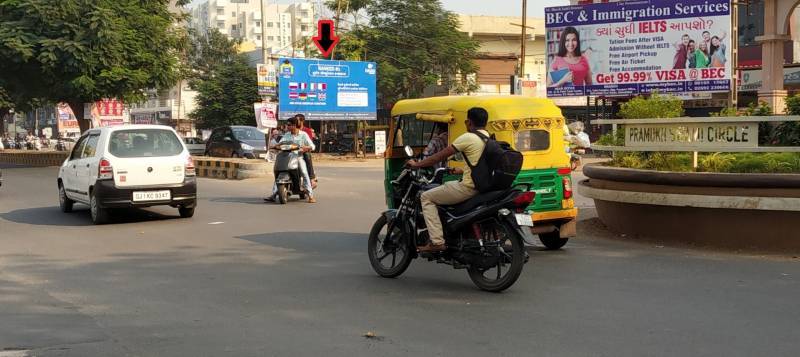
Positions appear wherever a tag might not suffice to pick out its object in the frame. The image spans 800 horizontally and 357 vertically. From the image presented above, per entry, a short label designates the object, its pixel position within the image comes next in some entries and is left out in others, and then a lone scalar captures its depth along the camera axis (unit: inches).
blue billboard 1385.3
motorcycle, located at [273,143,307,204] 596.4
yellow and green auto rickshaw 353.7
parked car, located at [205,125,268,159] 1230.3
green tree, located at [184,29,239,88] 2901.1
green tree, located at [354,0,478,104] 1796.3
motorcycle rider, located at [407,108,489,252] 277.6
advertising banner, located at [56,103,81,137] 2418.8
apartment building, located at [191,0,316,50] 5841.5
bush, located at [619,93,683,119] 432.5
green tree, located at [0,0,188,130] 1074.1
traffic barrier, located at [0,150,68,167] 1323.5
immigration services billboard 927.0
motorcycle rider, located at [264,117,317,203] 605.6
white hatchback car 474.9
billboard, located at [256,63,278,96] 1401.3
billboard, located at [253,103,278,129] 1063.1
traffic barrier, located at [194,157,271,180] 875.4
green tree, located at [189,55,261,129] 2004.2
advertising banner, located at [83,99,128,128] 1275.8
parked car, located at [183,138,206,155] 1487.5
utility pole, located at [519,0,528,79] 1402.6
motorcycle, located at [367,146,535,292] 269.7
